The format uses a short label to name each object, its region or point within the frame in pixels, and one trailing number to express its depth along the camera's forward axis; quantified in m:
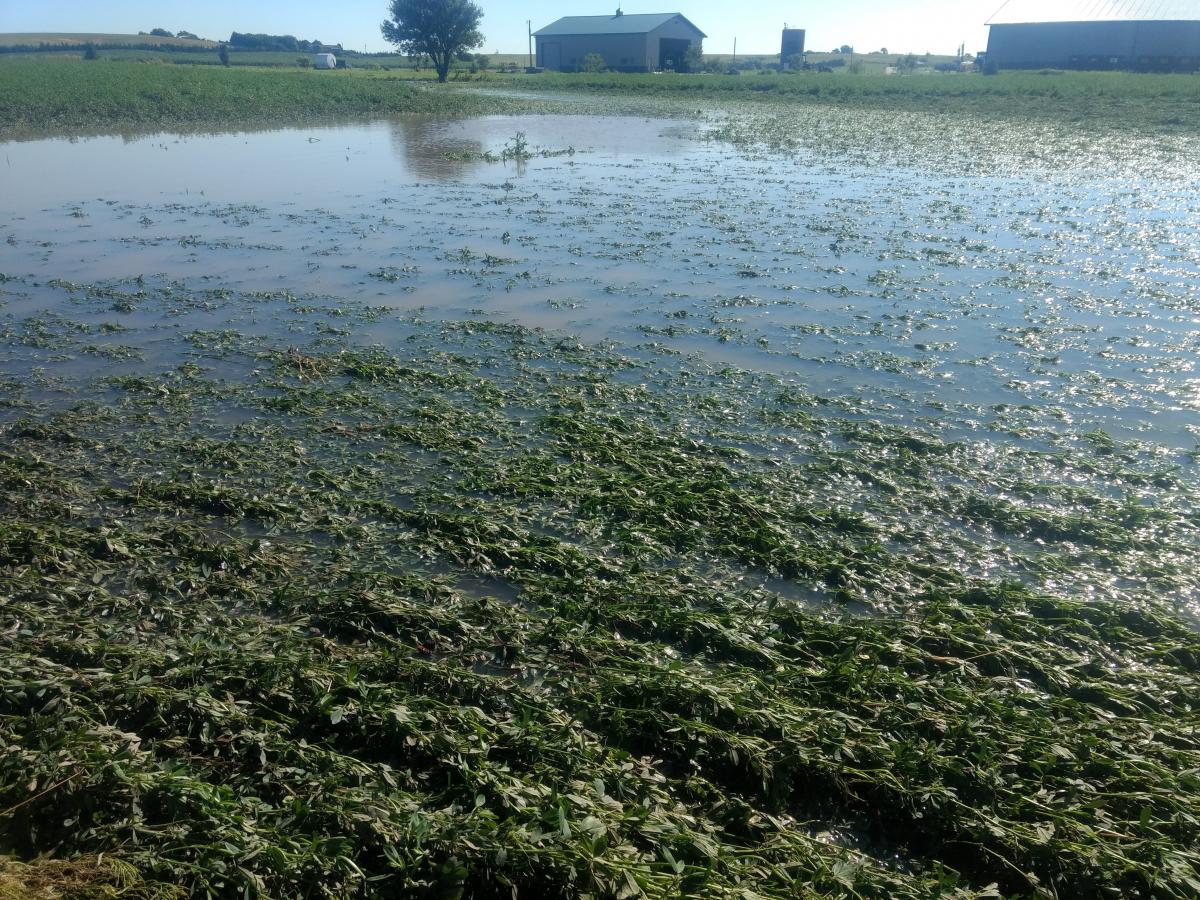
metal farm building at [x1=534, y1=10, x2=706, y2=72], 79.19
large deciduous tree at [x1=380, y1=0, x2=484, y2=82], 67.88
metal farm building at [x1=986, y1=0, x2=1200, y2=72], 58.62
